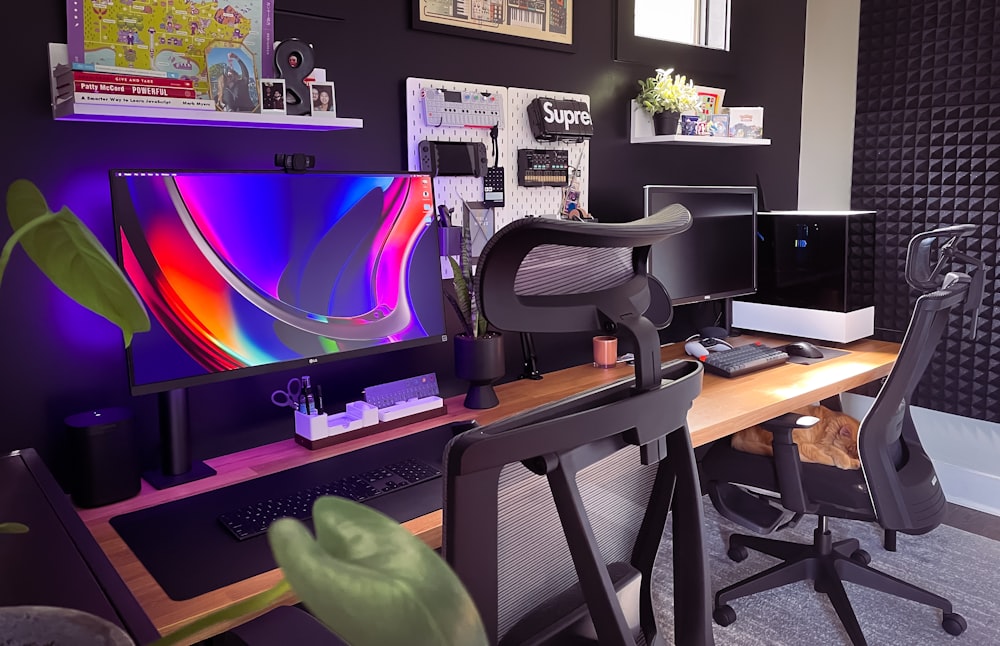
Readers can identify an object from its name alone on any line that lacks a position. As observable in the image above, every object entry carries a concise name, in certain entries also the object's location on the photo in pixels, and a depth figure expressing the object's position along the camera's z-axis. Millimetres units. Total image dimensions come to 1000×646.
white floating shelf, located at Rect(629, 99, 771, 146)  2711
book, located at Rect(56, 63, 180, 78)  1465
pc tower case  2816
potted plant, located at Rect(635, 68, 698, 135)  2672
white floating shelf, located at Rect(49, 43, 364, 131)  1488
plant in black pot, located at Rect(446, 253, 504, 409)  2064
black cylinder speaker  1479
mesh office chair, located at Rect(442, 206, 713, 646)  870
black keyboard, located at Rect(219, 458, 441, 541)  1356
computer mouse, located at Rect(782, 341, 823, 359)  2662
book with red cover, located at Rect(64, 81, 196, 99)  1465
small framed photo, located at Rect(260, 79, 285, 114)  1737
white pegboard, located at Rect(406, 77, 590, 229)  2145
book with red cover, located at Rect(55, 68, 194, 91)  1463
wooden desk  1158
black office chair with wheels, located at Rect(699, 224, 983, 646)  2043
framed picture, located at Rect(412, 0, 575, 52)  2152
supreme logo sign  2387
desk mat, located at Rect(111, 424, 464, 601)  1209
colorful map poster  1550
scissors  1923
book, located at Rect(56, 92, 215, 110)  1464
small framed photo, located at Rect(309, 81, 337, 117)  1886
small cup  2586
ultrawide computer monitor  1541
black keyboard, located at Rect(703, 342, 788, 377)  2430
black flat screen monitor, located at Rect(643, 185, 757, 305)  2637
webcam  1777
